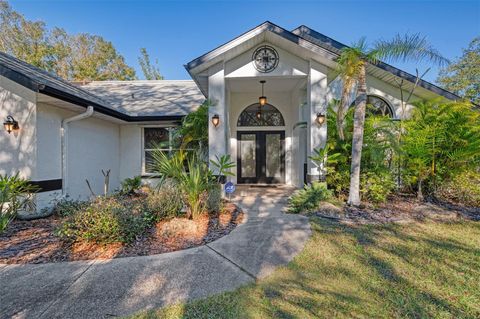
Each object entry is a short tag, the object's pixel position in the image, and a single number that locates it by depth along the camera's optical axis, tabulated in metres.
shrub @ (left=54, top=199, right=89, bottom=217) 5.14
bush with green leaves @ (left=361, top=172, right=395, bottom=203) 6.22
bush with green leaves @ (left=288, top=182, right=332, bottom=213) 5.84
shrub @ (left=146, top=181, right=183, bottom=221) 4.68
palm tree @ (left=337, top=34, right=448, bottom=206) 5.68
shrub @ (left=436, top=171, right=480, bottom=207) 6.20
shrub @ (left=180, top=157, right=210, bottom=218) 4.68
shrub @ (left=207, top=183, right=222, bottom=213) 5.42
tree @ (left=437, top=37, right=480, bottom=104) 18.73
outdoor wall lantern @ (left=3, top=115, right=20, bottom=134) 5.57
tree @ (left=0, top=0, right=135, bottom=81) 22.48
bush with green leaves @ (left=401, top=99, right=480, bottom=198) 6.03
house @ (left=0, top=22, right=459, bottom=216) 5.74
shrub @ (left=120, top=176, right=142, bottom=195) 8.46
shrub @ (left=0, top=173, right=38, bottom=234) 4.80
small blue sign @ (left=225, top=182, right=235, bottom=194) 6.13
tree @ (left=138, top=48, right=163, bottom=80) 31.92
